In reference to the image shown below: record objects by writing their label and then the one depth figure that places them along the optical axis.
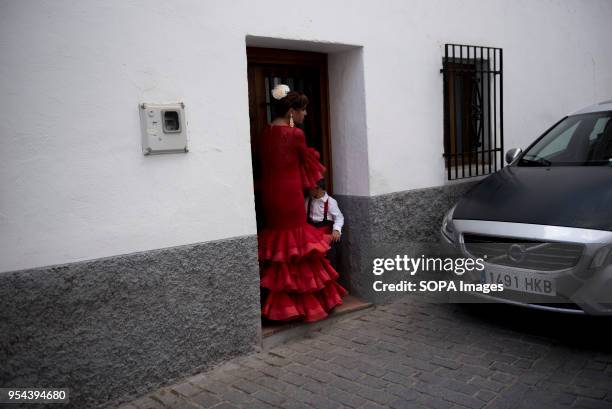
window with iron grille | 5.91
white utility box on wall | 3.59
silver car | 3.89
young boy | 5.05
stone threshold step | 4.45
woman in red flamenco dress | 4.51
